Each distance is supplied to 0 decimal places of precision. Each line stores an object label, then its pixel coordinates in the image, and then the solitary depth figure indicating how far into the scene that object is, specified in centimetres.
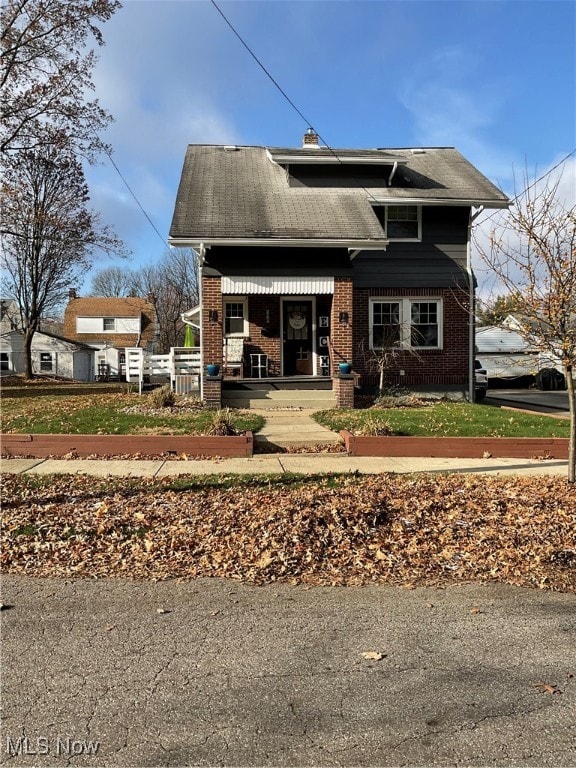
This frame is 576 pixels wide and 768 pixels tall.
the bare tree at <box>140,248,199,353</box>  5119
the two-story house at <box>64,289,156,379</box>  5253
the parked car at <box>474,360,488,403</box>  1787
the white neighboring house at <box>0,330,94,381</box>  4153
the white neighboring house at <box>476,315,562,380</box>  2872
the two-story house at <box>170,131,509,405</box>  1416
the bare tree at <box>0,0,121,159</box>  1831
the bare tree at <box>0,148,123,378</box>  2272
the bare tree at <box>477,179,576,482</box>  617
